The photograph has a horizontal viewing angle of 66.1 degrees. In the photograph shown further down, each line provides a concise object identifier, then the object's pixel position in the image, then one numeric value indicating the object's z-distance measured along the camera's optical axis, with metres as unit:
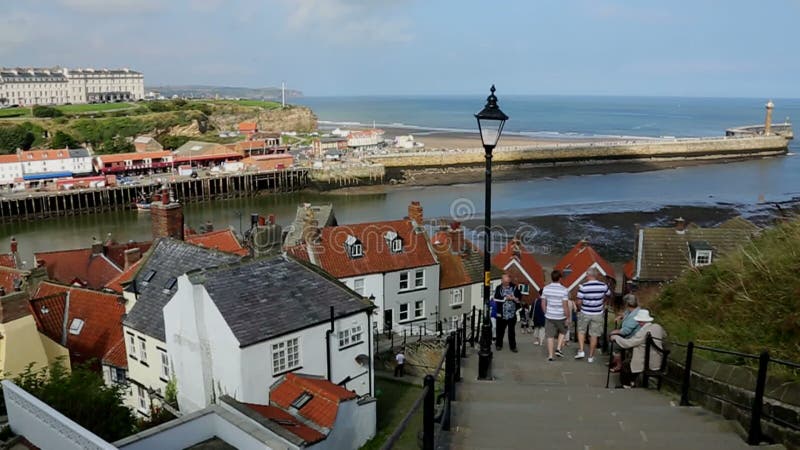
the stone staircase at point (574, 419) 6.10
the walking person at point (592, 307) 9.76
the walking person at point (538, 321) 11.55
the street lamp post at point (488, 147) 8.72
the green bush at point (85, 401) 9.52
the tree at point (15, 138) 99.00
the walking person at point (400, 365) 20.21
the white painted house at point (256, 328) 14.10
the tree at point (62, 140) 98.00
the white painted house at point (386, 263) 25.73
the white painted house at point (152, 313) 16.11
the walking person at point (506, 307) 10.90
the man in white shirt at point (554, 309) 10.06
